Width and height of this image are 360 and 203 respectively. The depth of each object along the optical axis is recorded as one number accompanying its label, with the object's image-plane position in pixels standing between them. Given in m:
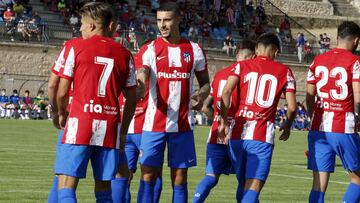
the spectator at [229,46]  56.09
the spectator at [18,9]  50.91
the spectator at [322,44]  60.54
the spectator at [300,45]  59.38
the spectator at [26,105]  48.84
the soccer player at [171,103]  12.88
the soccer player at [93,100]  10.34
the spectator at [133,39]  51.59
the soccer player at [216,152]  14.22
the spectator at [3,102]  48.41
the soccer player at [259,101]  12.75
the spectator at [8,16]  49.53
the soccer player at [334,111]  13.60
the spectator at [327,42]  62.16
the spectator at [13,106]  48.37
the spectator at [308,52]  59.88
